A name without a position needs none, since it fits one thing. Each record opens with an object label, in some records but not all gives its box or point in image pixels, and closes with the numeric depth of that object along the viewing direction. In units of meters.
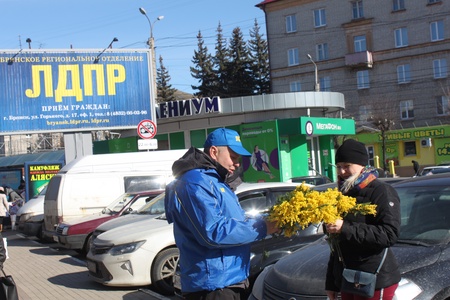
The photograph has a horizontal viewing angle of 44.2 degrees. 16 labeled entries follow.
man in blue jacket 3.04
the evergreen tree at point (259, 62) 67.94
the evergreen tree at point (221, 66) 67.00
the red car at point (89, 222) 12.03
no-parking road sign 17.03
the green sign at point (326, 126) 25.25
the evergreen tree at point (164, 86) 70.06
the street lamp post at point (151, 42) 25.66
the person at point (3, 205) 15.54
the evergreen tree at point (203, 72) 67.69
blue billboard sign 19.56
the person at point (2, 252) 6.84
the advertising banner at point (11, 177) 30.28
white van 14.17
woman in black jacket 3.33
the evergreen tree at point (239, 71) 66.88
